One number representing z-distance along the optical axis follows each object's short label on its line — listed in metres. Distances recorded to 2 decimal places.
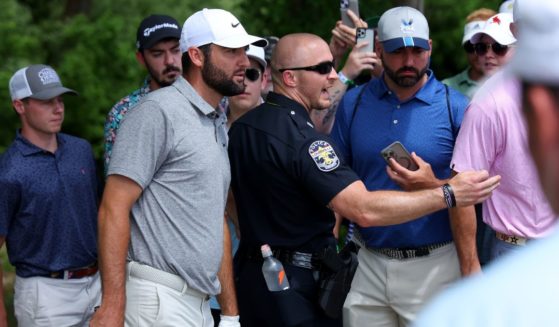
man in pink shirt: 8.91
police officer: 8.34
